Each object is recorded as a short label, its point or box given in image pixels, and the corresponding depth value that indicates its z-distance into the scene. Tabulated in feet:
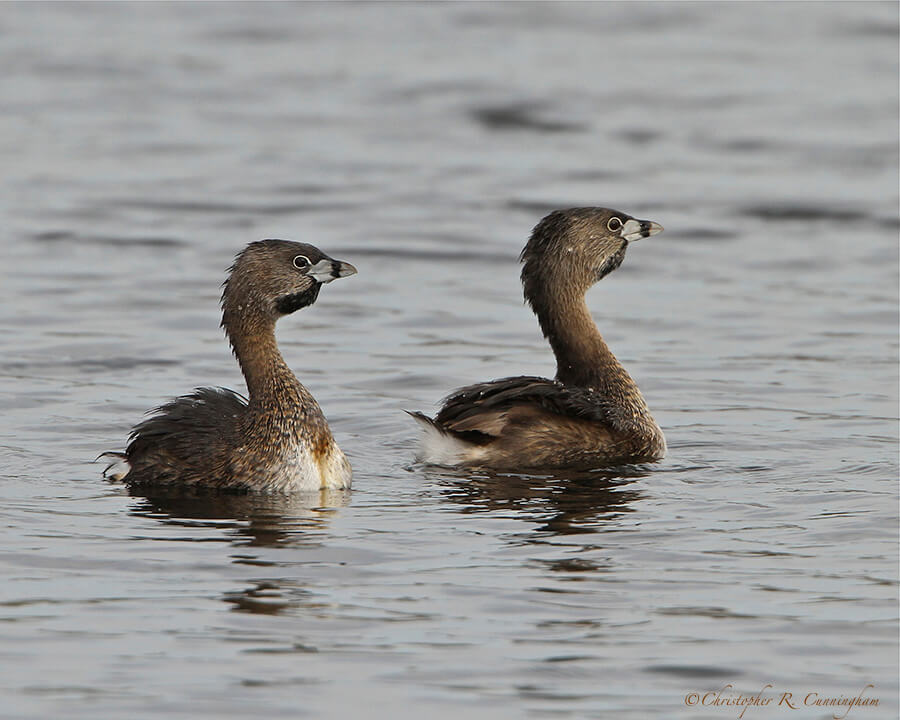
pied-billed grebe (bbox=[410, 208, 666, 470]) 35.76
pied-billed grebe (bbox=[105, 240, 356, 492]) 33.53
